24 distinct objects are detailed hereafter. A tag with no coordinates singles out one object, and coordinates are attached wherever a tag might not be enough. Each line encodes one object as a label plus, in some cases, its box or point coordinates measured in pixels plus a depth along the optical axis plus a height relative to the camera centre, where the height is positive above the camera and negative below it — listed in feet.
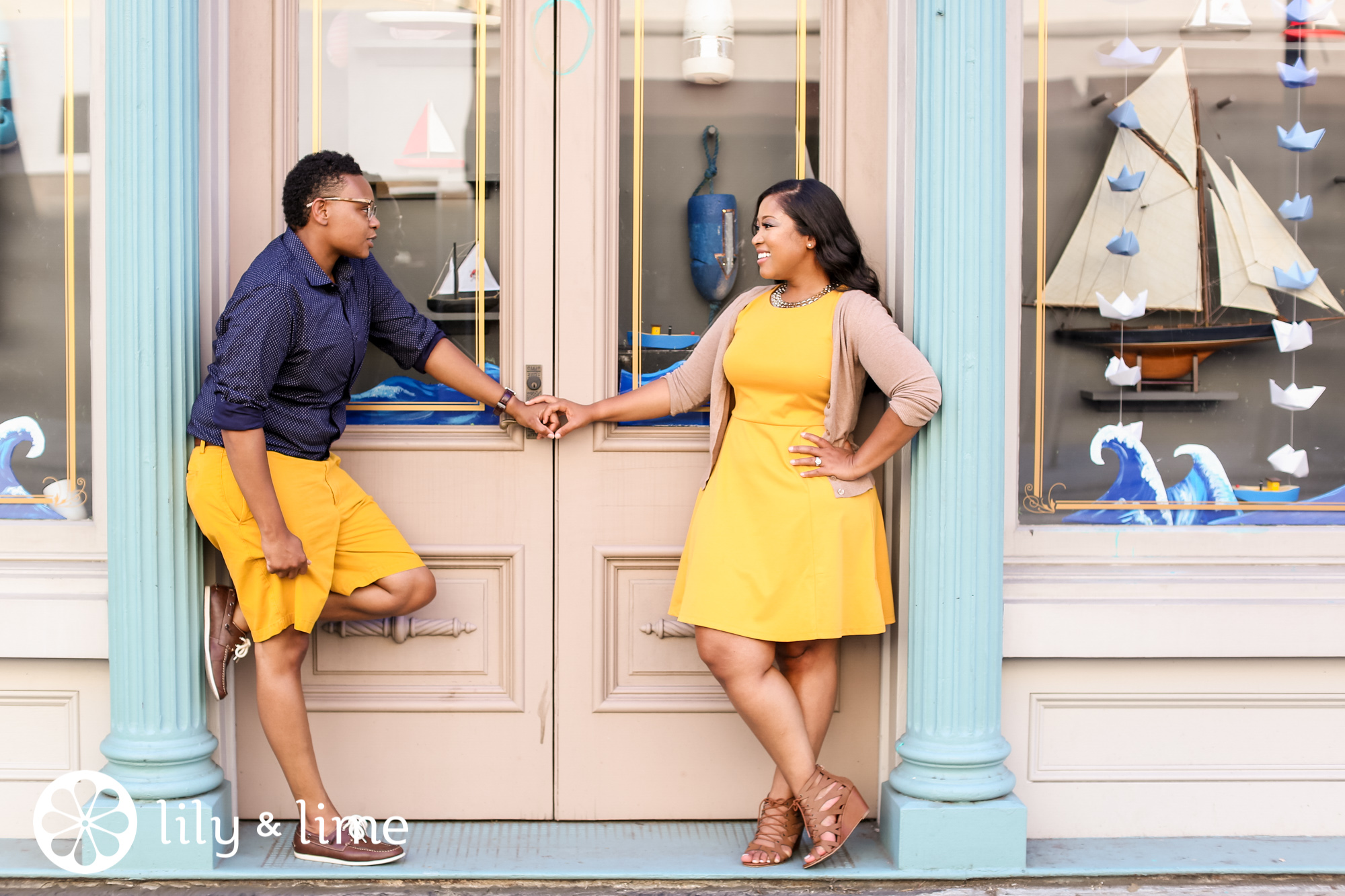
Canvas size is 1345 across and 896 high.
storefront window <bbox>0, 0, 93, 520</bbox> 11.36 +1.48
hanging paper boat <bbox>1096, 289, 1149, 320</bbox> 11.74 +1.15
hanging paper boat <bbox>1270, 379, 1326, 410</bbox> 11.89 +0.26
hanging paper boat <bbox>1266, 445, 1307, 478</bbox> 11.87 -0.37
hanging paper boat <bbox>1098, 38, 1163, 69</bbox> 11.64 +3.61
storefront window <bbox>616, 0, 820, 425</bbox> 11.55 +2.73
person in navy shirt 9.62 -0.46
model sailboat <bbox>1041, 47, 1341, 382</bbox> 11.67 +1.79
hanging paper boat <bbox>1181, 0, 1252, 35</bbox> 11.73 +4.02
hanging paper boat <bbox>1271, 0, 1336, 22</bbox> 11.83 +4.14
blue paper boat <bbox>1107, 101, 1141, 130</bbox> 11.65 +3.03
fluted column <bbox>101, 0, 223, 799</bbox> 10.12 +0.22
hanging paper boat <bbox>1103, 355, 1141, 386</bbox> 11.74 +0.50
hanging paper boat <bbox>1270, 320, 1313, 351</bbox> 11.91 +0.91
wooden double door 11.34 -1.70
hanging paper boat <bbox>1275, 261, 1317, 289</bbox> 11.88 +1.46
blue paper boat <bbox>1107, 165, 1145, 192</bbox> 11.67 +2.39
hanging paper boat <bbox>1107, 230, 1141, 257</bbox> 11.69 +1.77
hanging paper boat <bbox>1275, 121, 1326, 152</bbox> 11.81 +2.85
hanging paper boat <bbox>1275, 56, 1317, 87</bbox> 11.81 +3.48
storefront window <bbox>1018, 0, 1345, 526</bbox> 11.62 +1.58
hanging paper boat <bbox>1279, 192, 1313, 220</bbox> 11.83 +2.15
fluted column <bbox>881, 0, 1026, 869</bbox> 10.34 -0.41
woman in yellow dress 10.18 -0.59
